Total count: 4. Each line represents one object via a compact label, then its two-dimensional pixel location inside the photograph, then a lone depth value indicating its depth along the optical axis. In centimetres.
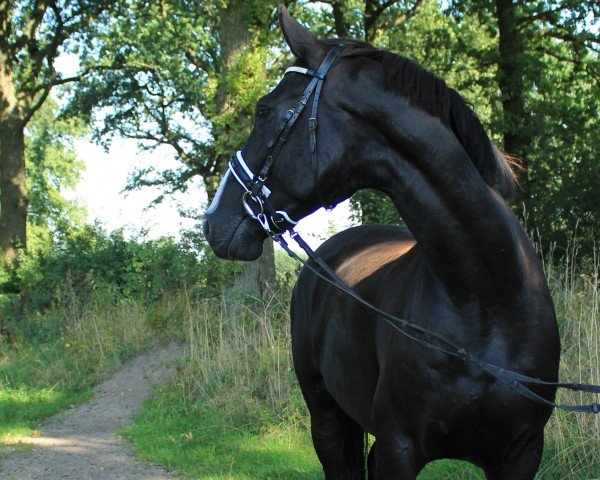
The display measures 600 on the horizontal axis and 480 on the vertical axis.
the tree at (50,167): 3932
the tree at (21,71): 1738
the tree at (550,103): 1002
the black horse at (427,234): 260
